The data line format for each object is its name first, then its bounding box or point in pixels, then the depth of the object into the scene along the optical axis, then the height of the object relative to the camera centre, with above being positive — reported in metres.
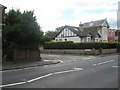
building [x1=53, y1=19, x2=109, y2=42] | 28.98 +3.21
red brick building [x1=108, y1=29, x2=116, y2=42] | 41.39 +3.58
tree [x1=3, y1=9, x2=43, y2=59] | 11.00 +1.53
